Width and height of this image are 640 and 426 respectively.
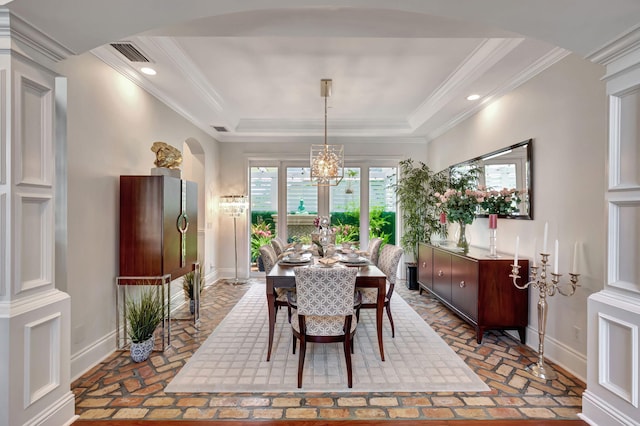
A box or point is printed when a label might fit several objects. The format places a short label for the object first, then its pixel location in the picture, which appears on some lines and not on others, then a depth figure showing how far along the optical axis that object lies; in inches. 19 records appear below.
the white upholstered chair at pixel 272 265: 118.4
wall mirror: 116.3
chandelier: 149.3
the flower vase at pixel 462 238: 142.9
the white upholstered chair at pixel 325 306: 86.1
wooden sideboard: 113.2
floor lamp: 211.2
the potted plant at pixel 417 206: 197.5
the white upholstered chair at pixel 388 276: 115.6
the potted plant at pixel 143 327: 101.3
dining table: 99.5
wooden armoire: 111.0
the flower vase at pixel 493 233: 120.1
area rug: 87.7
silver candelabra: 92.1
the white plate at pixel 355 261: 117.4
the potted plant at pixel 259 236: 233.3
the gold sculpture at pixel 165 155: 121.4
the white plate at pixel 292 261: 117.4
